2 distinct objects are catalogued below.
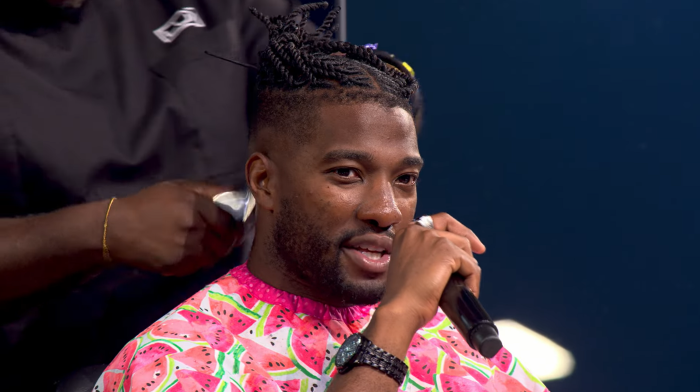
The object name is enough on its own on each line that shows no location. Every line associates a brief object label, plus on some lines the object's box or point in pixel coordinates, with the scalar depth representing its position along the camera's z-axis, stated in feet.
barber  12.02
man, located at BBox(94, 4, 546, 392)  11.48
